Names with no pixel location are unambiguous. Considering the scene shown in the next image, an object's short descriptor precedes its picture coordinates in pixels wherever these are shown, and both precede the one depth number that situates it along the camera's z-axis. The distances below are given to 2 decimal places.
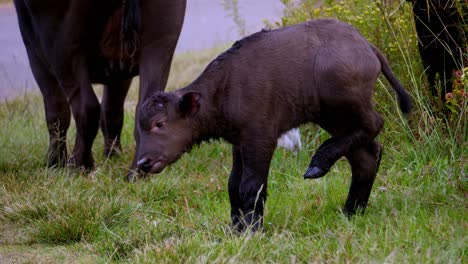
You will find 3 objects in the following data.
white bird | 14.60
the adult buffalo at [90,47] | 12.98
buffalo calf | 9.90
